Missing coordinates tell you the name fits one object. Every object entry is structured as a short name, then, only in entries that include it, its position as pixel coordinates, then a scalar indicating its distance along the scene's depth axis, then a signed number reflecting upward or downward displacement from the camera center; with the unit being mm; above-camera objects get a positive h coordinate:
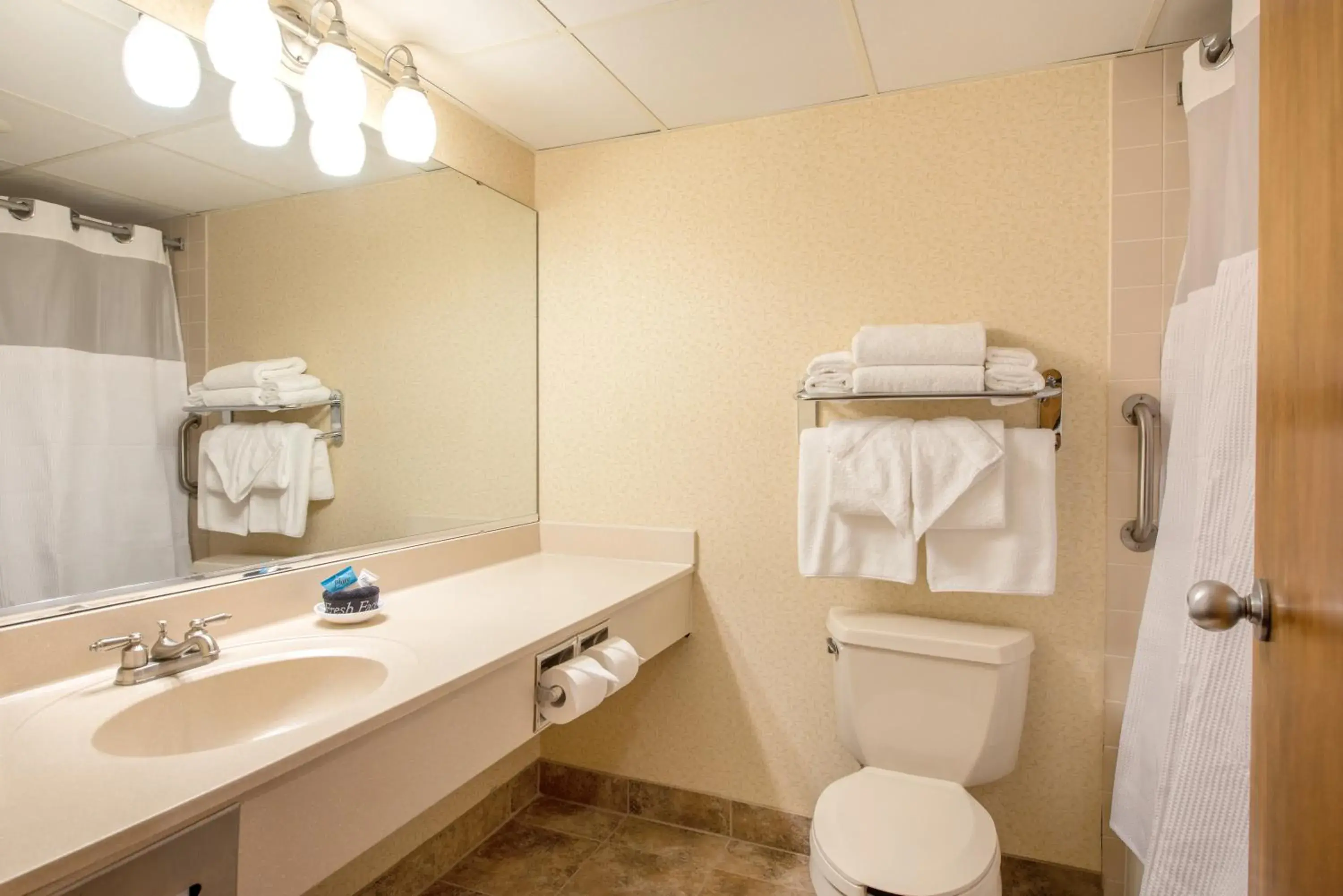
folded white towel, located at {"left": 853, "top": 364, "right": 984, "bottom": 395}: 1496 +139
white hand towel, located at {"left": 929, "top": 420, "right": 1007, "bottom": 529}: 1493 -147
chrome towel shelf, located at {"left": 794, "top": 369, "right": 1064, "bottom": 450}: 1515 +97
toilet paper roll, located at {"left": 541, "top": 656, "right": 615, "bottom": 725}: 1259 -473
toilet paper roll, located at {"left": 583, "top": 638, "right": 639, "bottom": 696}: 1406 -466
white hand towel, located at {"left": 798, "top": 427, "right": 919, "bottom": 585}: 1603 -237
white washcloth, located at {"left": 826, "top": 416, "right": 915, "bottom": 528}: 1552 -67
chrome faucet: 1022 -333
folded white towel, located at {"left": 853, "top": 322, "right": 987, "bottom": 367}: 1506 +217
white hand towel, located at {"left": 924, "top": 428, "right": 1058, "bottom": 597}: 1491 -230
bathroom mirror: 1021 +220
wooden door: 478 -14
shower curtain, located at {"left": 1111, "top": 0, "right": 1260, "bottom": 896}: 1064 -177
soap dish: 1313 -344
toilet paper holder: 1272 -433
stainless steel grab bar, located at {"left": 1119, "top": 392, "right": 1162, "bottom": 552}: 1464 -55
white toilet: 1272 -674
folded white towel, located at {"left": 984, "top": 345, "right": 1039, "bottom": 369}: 1496 +183
